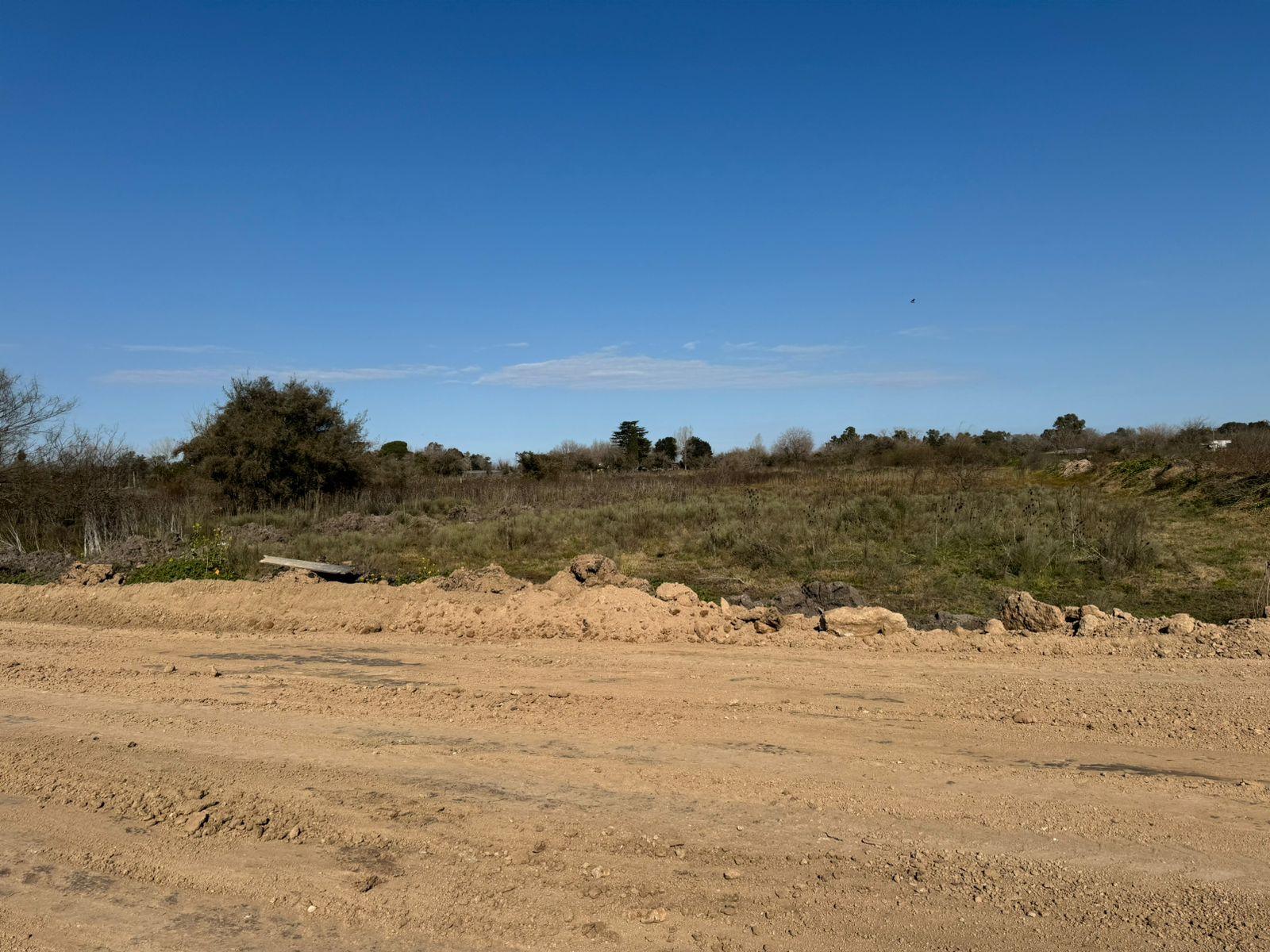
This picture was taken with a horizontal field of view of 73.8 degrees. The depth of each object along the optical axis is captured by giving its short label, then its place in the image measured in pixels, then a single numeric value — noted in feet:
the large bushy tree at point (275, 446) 101.40
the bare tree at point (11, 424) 71.77
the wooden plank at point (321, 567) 49.93
